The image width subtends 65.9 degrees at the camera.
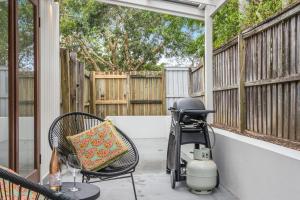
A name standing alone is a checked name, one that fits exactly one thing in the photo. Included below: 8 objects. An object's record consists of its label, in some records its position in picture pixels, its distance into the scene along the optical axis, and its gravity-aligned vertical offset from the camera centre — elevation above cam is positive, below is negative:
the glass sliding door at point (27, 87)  2.12 +0.11
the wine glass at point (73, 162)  1.90 -0.55
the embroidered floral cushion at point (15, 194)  0.97 -0.45
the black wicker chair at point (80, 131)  1.97 -0.42
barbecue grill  2.50 -0.34
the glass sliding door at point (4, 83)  1.81 +0.13
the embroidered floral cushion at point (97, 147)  2.03 -0.44
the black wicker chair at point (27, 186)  0.88 -0.34
